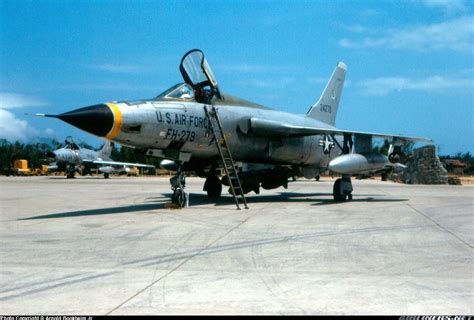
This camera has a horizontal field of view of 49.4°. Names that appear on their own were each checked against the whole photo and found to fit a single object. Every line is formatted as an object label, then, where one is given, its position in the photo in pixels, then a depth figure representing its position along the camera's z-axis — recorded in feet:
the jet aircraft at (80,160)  145.38
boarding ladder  48.62
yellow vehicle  200.64
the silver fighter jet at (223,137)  40.55
